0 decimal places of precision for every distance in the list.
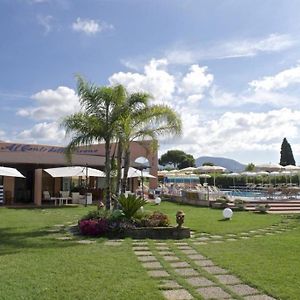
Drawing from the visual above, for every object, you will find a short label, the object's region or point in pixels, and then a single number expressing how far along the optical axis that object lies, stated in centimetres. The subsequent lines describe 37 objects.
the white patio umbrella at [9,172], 1606
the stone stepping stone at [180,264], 568
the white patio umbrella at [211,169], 2568
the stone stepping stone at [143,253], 662
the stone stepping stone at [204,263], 575
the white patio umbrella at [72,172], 1775
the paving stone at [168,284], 452
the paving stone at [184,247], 730
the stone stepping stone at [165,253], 672
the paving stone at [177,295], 412
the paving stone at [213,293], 419
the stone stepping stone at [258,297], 415
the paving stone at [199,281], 468
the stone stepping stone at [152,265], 559
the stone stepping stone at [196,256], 629
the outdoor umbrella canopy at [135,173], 1960
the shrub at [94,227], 872
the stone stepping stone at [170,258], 621
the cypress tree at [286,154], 4648
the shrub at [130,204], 942
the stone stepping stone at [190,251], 686
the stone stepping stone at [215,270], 530
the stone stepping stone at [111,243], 763
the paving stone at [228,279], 479
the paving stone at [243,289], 434
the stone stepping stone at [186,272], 518
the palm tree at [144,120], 1077
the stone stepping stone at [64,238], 813
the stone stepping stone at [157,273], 511
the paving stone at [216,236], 869
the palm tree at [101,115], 1054
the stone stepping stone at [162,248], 726
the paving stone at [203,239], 843
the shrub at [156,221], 904
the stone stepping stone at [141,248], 711
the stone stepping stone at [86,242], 780
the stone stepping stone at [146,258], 617
